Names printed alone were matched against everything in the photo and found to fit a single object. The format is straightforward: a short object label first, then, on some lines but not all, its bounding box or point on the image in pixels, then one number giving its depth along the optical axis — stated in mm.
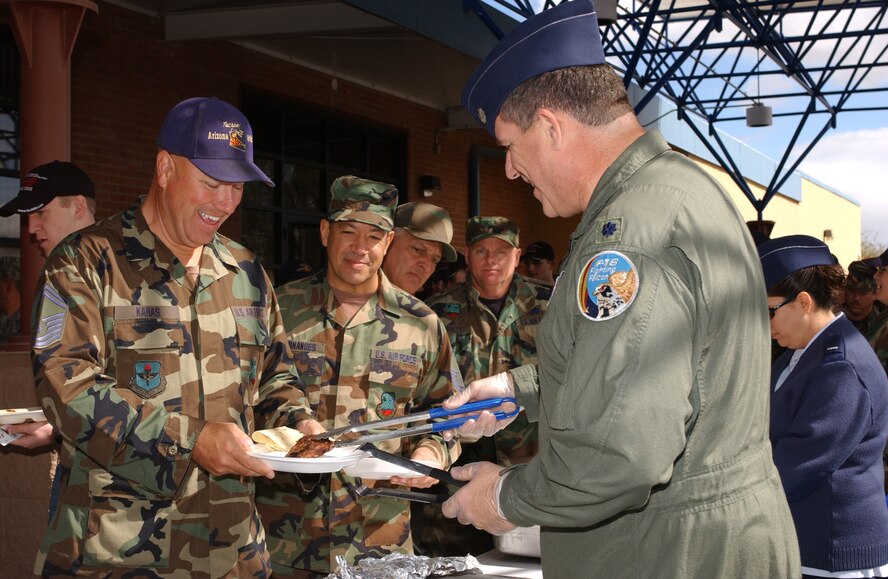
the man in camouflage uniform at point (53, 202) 3775
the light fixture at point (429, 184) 11938
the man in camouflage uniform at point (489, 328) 4848
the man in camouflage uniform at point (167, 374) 2291
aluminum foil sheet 2500
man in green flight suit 1469
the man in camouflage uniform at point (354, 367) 3260
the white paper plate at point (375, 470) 2285
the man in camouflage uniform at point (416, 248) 4668
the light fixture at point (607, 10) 8328
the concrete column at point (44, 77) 5074
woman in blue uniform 2854
